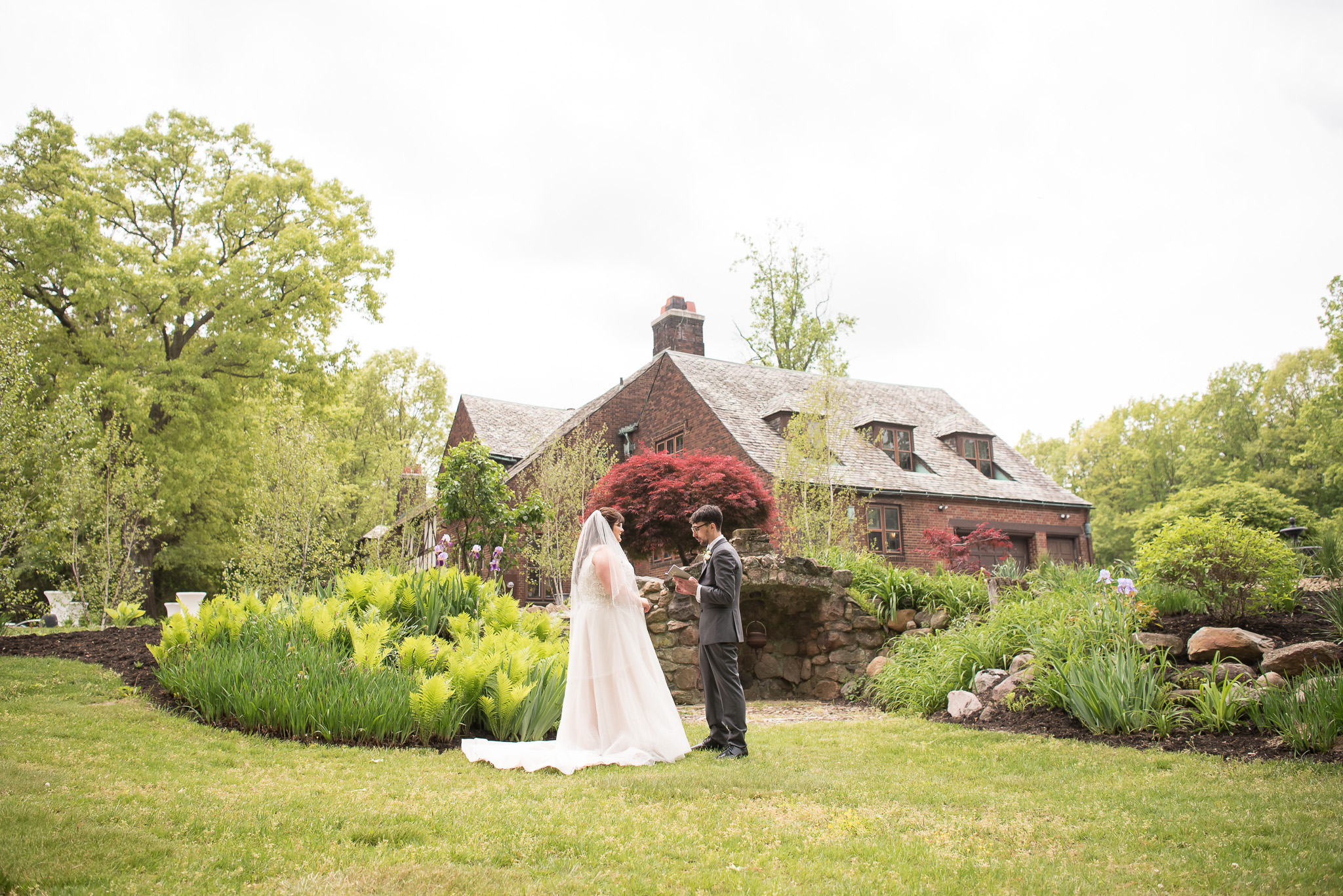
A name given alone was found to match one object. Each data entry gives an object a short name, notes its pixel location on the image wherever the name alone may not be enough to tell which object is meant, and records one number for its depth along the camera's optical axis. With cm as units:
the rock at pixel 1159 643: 776
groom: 667
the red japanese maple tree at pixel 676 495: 1576
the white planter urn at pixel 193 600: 1204
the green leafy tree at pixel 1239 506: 2411
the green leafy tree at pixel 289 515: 1738
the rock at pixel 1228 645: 733
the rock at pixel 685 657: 1159
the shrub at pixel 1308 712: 571
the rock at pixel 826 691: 1202
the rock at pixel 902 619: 1194
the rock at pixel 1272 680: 663
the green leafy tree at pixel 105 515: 1523
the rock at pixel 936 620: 1141
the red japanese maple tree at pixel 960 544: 1878
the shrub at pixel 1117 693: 687
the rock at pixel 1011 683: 824
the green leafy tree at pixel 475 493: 1455
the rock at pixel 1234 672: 695
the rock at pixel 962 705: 839
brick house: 2277
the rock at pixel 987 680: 866
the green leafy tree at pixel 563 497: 2138
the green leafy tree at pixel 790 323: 3738
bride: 648
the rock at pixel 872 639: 1206
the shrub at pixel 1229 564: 811
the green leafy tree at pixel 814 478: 1817
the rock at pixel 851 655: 1201
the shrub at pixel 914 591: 1181
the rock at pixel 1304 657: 662
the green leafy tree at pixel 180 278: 1978
